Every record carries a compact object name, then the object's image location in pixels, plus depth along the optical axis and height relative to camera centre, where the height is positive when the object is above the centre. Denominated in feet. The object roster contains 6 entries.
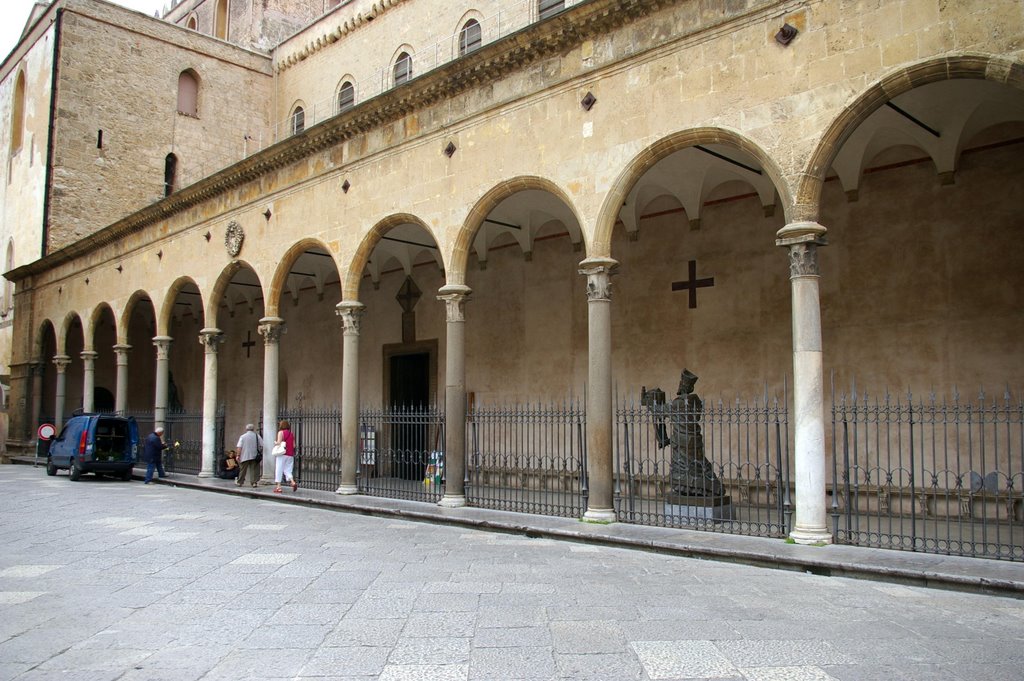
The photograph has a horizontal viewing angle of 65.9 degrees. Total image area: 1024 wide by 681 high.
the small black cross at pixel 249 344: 77.96 +5.62
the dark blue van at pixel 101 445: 58.70 -3.46
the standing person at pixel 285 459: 47.57 -3.52
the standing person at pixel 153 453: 58.34 -3.94
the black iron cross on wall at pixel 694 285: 44.01 +6.66
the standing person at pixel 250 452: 50.67 -3.35
